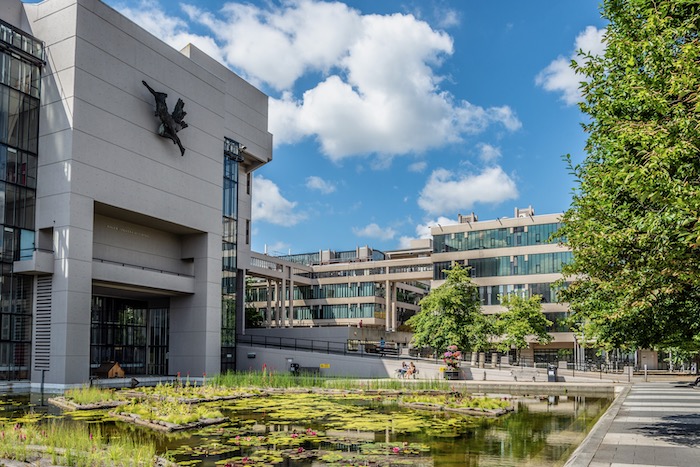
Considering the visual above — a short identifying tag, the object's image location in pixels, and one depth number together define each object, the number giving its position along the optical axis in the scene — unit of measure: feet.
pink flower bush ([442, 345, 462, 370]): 135.64
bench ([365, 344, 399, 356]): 196.49
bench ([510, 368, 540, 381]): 160.66
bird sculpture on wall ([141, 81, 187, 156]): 143.02
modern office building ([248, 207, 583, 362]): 272.51
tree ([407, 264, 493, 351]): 174.60
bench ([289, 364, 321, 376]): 158.01
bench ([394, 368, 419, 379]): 154.05
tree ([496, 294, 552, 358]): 209.66
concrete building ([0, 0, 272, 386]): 122.83
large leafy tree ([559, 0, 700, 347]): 41.50
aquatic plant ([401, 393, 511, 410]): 79.15
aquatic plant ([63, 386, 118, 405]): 84.23
